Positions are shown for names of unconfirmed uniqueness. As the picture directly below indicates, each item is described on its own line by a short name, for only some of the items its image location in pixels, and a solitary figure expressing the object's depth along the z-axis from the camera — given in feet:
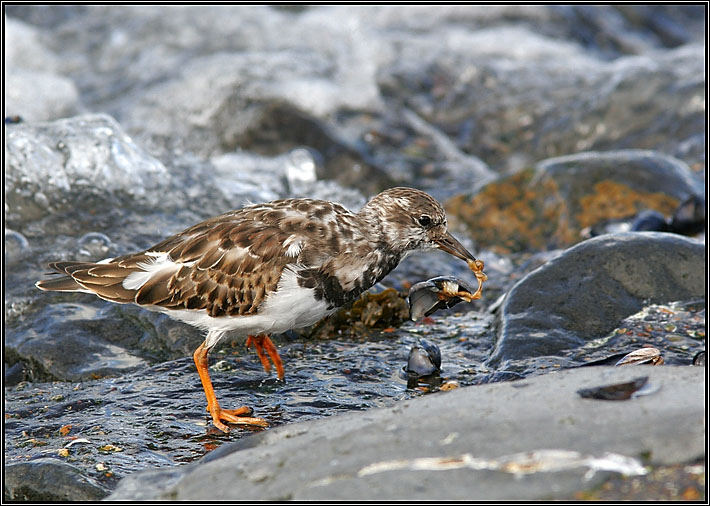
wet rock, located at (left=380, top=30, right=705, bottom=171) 66.64
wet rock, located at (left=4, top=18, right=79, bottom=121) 68.85
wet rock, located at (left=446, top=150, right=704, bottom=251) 49.32
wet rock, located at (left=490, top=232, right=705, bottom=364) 34.86
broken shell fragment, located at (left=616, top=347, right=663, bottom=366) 29.09
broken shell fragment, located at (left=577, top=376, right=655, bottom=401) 20.04
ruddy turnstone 30.73
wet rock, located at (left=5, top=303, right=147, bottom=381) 34.99
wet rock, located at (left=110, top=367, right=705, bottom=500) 17.40
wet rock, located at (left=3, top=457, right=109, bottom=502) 23.30
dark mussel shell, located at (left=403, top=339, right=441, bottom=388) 32.83
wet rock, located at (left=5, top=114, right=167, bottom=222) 48.32
